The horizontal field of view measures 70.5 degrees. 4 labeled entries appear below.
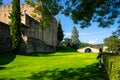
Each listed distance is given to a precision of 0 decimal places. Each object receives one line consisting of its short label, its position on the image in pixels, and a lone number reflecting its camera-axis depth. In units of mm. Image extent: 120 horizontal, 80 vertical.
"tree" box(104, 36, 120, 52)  37096
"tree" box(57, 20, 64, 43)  32453
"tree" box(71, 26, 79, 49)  61710
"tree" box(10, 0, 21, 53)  13860
